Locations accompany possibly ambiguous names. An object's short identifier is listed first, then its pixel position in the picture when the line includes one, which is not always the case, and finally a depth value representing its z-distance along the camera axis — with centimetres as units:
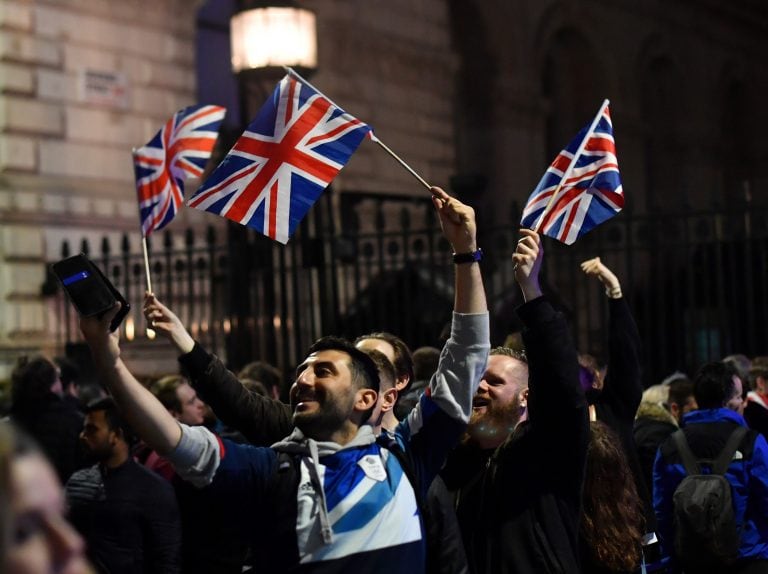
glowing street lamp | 1123
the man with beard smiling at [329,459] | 348
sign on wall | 1472
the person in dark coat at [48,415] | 777
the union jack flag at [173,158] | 811
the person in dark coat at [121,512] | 600
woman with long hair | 446
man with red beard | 419
